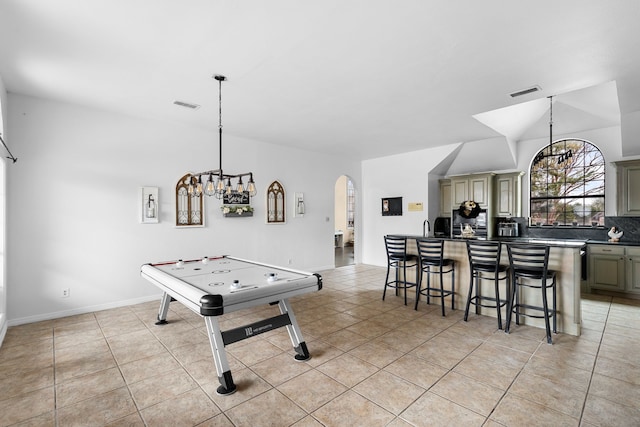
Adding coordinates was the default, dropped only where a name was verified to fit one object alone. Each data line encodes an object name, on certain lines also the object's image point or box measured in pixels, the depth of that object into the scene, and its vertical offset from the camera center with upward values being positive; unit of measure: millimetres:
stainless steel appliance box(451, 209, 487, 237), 6703 -201
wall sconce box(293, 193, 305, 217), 6867 +206
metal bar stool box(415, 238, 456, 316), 4383 -676
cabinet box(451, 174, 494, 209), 6645 +537
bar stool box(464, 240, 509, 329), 3785 -632
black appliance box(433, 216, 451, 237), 7355 -303
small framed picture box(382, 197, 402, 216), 7637 +199
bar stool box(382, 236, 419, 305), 4812 -626
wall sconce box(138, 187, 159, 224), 4836 +153
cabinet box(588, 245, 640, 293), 5000 -882
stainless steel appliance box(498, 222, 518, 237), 6473 -315
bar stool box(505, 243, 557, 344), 3404 -658
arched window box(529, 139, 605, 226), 5785 +531
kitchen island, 3535 -876
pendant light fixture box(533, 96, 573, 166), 6306 +1141
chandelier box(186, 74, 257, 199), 3351 +349
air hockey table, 2521 -667
